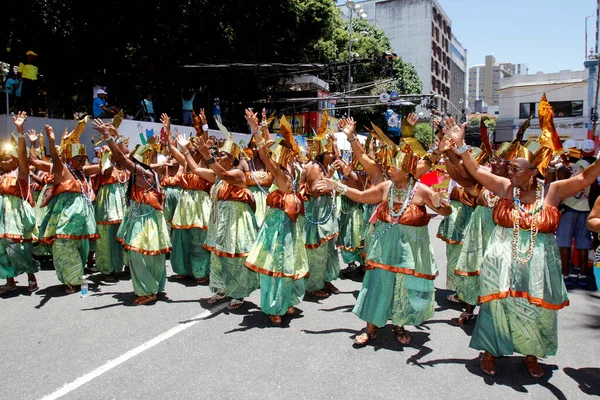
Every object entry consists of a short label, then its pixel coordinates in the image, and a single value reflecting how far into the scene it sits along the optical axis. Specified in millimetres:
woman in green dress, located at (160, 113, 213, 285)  6969
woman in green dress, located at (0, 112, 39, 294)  6105
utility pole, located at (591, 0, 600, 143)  19578
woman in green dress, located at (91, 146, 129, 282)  6965
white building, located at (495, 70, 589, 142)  40062
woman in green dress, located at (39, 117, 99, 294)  6090
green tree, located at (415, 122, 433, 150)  45250
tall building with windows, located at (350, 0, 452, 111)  58500
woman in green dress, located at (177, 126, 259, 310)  5629
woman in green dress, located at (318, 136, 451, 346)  4375
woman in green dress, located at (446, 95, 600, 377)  3744
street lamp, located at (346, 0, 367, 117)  21469
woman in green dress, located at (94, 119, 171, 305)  5605
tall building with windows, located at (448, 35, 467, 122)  74625
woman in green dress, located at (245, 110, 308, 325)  5023
